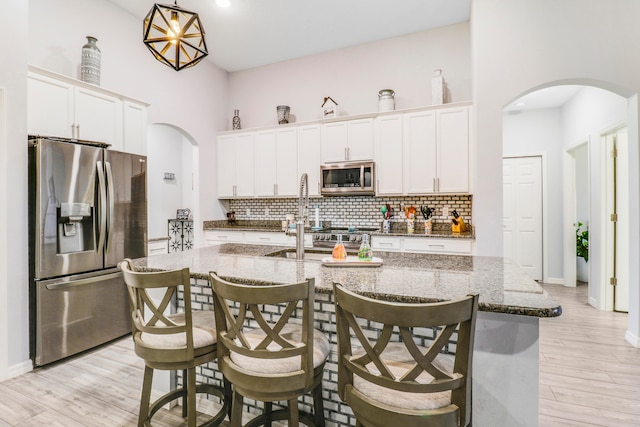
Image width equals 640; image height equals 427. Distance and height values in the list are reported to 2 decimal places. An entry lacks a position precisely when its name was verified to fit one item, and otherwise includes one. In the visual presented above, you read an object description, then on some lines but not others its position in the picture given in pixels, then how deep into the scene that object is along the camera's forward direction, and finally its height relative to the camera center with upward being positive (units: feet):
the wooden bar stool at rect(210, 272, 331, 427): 3.86 -1.84
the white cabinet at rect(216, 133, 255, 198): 16.39 +2.35
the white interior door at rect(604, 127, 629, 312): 12.28 -0.45
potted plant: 16.07 -1.67
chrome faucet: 6.91 -0.43
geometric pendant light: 6.29 +3.55
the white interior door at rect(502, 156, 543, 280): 18.03 -0.09
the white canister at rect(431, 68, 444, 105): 12.80 +4.78
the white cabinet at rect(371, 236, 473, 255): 11.43 -1.21
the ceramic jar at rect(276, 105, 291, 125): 15.96 +4.73
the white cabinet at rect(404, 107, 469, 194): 12.34 +2.30
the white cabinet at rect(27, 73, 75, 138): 8.76 +2.92
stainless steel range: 12.91 -1.06
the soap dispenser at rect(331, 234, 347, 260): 6.06 -0.75
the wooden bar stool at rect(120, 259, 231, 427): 4.71 -1.95
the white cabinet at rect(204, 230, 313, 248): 14.32 -1.18
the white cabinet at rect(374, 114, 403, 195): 13.32 +2.33
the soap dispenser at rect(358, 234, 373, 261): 6.07 -0.74
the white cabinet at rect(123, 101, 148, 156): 11.19 +2.95
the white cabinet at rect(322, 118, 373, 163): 13.84 +3.04
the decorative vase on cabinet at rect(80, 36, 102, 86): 10.26 +4.68
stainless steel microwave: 13.57 +1.37
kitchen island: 3.98 -1.02
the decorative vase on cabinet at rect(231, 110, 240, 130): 17.19 +4.66
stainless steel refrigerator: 8.44 -0.82
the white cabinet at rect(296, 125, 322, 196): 14.79 +2.63
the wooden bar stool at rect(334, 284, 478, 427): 3.09 -1.62
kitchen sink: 7.60 -1.07
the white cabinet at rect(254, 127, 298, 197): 15.38 +2.37
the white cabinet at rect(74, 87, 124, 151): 9.83 +2.96
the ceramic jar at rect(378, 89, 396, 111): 13.75 +4.62
